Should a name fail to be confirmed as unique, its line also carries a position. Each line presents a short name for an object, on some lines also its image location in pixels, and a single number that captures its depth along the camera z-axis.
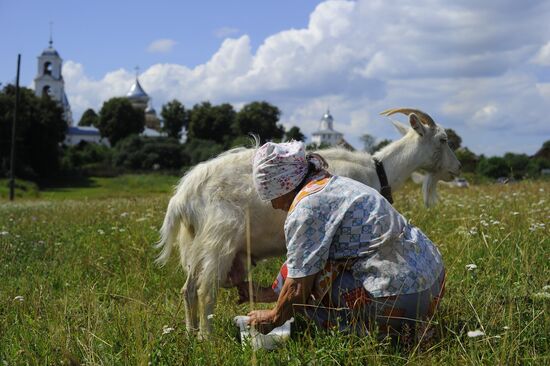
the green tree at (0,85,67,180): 46.78
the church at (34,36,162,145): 96.00
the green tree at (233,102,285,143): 74.06
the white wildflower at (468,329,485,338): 2.53
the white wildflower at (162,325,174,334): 3.01
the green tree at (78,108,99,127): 112.40
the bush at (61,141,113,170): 64.51
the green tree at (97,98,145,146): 84.69
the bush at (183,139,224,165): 63.23
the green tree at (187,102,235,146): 79.38
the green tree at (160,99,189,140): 88.12
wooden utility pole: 30.59
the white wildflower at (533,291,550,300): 3.45
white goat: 4.21
